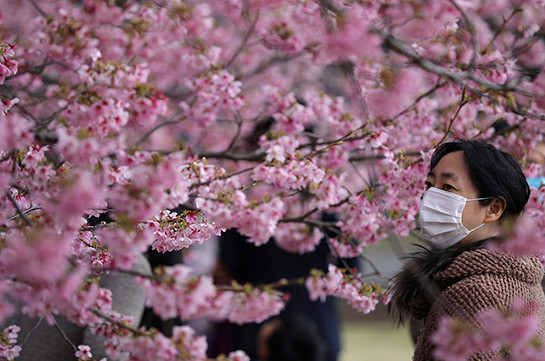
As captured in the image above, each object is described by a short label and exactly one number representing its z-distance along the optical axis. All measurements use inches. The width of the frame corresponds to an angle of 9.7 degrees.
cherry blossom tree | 237.2
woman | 245.8
